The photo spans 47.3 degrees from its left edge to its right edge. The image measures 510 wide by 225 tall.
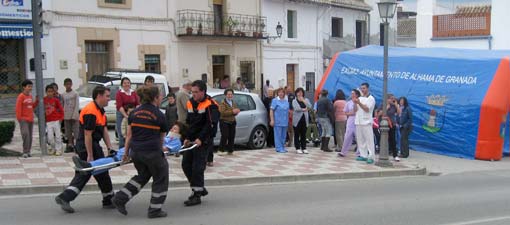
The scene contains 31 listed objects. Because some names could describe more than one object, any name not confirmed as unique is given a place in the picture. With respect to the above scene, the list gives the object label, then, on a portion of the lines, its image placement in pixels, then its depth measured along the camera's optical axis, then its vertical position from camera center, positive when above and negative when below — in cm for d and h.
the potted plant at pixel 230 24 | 2688 +198
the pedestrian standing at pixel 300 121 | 1429 -134
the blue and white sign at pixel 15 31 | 1898 +128
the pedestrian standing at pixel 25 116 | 1177 -94
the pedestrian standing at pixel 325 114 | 1482 -123
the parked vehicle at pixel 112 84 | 1777 -48
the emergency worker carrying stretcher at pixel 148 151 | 745 -106
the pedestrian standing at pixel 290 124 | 1470 -148
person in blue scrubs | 1410 -123
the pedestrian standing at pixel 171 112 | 1248 -95
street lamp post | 1321 -25
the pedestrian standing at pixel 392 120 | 1491 -143
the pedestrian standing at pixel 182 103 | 1195 -73
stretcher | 754 -128
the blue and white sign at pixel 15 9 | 1839 +192
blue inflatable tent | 1530 -76
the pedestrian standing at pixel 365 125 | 1326 -138
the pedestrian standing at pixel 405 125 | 1525 -158
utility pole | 1192 +9
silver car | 1451 -135
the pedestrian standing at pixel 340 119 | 1497 -138
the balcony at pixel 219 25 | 2495 +194
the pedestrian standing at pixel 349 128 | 1405 -151
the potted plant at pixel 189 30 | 2478 +159
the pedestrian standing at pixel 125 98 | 1191 -61
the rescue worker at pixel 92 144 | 768 -102
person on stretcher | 762 -118
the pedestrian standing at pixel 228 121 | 1293 -120
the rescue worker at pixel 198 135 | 838 -98
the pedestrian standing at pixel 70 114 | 1252 -97
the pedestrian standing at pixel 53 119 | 1222 -104
